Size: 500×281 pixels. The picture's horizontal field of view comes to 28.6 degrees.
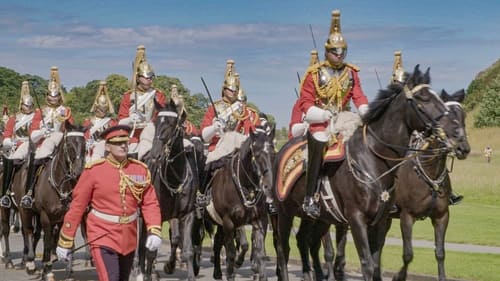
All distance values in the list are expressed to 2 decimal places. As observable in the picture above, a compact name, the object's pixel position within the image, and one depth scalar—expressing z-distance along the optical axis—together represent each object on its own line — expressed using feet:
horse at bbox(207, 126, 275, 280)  52.65
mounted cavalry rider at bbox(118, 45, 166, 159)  54.85
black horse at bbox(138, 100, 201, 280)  49.93
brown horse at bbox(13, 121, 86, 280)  54.95
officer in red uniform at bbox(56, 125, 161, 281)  31.32
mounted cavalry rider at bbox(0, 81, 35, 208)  67.00
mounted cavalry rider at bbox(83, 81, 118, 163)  67.62
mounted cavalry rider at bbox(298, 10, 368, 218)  41.81
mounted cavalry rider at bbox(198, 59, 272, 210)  58.44
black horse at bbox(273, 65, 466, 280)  37.91
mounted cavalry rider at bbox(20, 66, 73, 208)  61.31
